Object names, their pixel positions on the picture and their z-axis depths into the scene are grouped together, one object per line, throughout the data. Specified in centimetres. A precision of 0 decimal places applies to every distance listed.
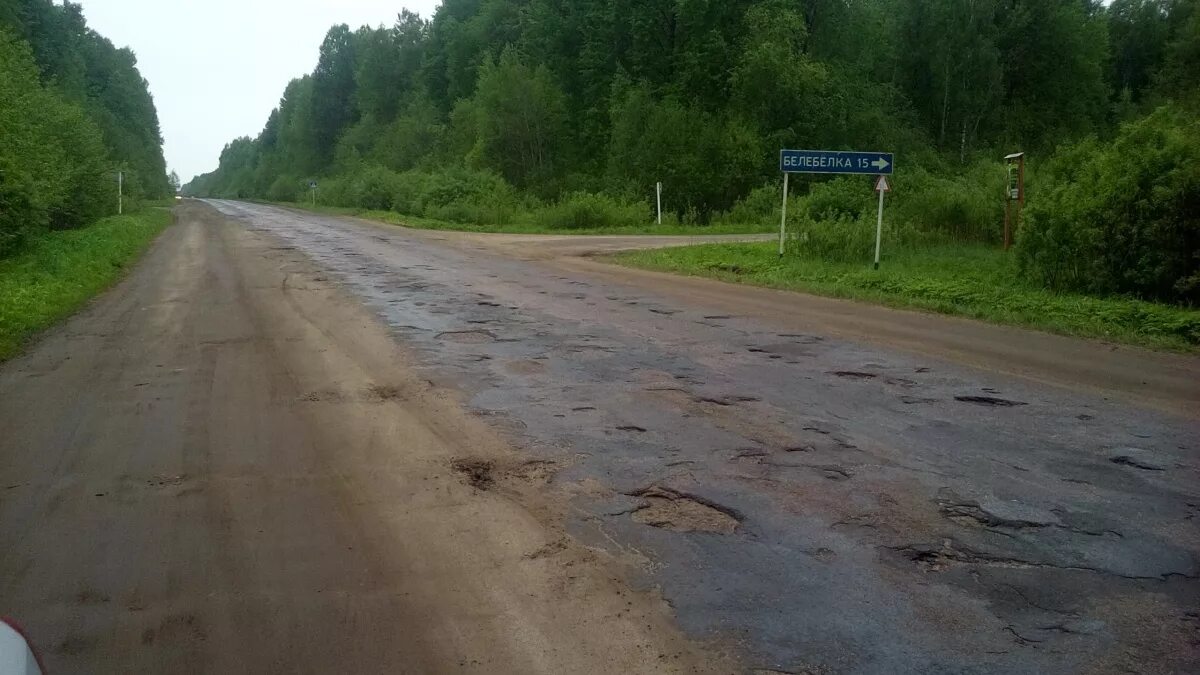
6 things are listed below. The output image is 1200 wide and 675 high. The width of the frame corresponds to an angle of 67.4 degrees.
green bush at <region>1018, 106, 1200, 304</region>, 1288
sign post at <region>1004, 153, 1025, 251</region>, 1717
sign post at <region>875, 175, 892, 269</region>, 1777
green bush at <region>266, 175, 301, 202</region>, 9500
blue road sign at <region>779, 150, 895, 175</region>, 1791
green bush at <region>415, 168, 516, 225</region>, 4106
